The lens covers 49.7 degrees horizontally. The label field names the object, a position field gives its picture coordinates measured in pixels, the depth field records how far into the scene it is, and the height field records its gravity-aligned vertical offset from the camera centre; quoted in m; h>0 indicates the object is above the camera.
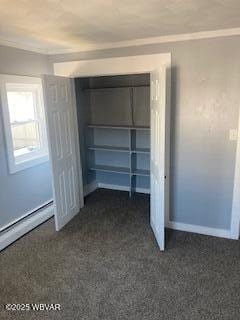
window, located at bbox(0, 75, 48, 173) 3.03 -0.17
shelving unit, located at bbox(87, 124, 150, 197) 4.37 -0.82
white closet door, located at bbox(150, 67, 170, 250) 2.53 -0.49
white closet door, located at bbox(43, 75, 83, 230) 3.10 -0.48
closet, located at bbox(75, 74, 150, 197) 4.27 -0.41
